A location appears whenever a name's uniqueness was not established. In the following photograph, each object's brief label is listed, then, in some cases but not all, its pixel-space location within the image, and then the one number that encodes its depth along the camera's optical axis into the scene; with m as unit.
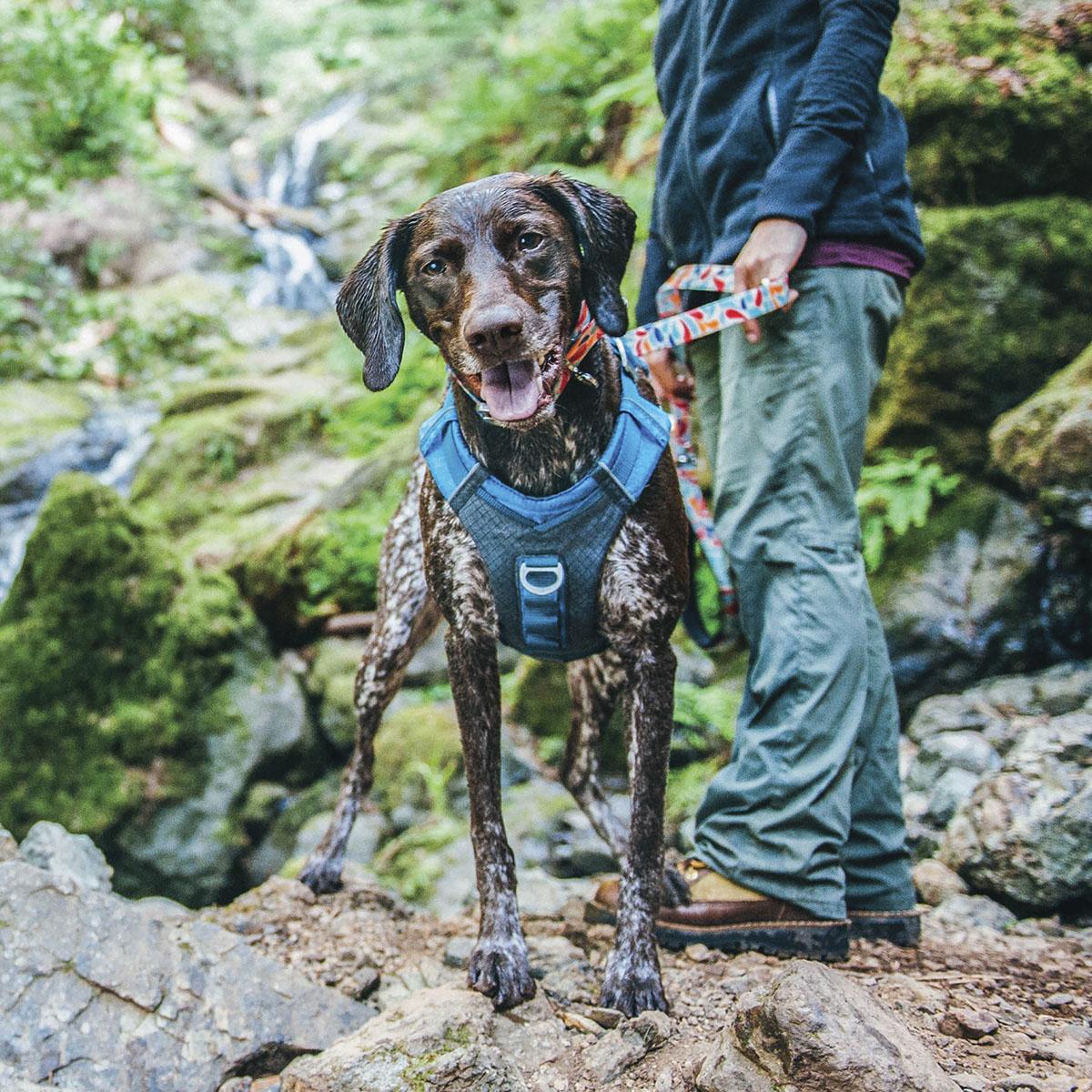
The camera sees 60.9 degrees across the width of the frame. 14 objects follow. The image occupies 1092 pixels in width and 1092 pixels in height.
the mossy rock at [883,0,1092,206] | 5.54
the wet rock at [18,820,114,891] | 3.02
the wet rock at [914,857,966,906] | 3.44
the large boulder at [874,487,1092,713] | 4.95
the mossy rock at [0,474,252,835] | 5.64
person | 2.74
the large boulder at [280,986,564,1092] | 1.93
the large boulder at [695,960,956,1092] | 1.69
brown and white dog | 2.39
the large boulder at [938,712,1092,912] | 3.14
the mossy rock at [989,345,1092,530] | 4.64
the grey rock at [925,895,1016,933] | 3.19
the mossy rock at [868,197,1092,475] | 5.39
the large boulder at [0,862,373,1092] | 2.10
